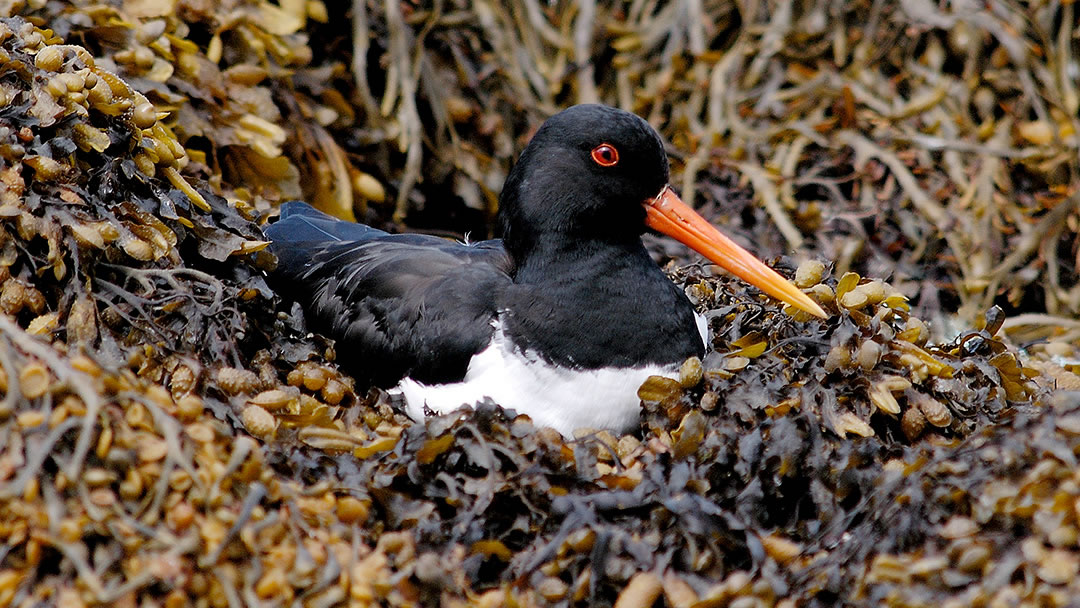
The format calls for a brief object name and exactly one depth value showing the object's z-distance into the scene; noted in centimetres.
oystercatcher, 618
